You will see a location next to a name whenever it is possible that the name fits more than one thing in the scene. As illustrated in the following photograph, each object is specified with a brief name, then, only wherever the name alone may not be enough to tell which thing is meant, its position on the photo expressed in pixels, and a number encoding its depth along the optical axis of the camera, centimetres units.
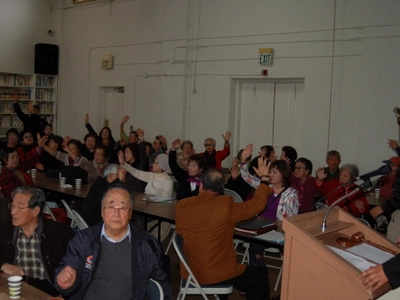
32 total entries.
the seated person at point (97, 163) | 666
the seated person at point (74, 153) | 695
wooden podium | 218
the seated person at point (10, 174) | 533
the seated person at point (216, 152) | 827
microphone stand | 270
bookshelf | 1142
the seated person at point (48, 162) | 735
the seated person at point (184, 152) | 752
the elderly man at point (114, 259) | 265
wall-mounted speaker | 1192
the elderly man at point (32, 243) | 315
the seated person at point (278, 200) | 446
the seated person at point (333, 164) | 695
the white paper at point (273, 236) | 382
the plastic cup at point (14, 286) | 240
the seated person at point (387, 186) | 650
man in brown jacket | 348
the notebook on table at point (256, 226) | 399
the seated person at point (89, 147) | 841
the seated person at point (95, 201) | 439
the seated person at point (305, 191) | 537
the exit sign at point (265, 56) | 844
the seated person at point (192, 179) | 531
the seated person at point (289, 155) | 688
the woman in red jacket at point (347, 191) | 541
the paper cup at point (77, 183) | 605
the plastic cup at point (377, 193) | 620
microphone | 271
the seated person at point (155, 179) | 567
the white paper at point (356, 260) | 226
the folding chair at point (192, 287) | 337
